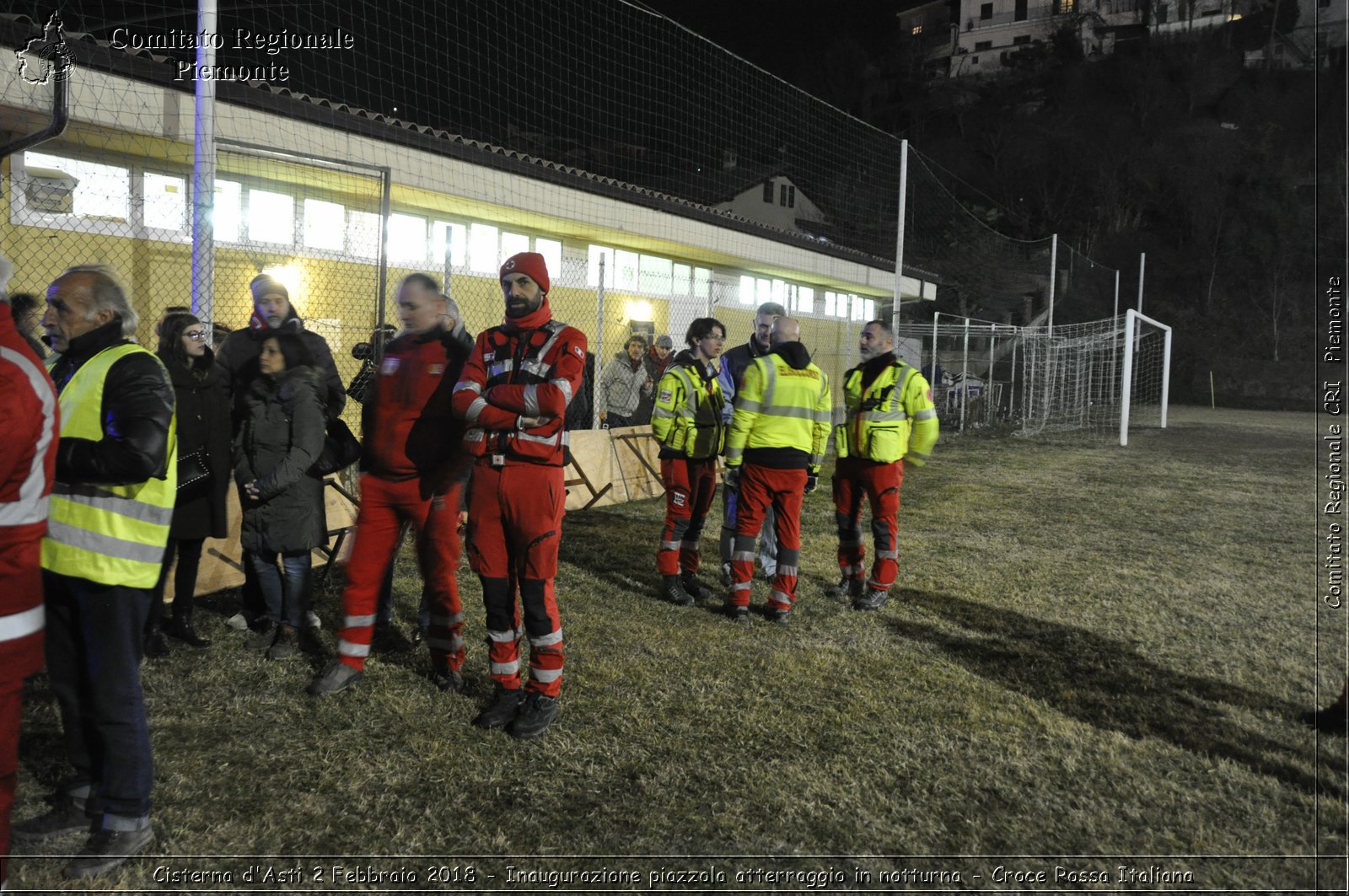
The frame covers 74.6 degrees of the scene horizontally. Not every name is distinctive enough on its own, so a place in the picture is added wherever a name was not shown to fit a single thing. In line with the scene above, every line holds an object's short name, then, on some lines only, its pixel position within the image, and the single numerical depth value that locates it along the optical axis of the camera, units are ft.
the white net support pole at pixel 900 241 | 43.98
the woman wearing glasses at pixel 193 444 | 15.06
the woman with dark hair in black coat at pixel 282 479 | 15.16
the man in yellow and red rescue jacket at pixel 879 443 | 20.24
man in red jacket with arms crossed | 12.71
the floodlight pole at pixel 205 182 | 20.27
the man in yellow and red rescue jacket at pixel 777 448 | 18.67
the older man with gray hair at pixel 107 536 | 9.32
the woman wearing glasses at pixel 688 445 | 20.76
